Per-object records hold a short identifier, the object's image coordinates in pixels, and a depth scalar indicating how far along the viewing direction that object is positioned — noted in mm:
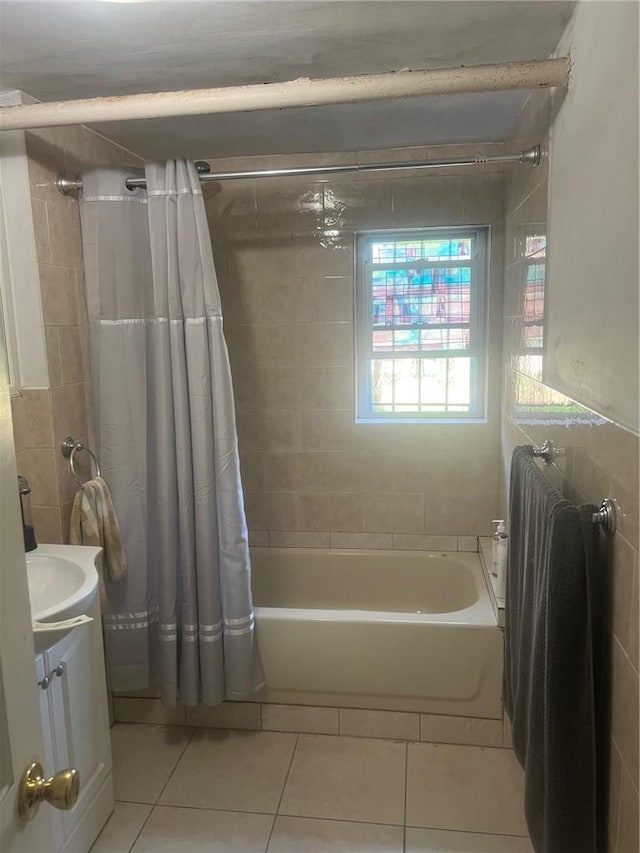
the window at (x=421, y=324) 2848
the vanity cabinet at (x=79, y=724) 1708
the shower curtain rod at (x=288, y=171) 2119
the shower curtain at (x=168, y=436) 2160
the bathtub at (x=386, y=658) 2260
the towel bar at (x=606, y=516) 1265
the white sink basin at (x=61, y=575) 1704
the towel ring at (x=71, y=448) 2203
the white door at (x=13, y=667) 769
